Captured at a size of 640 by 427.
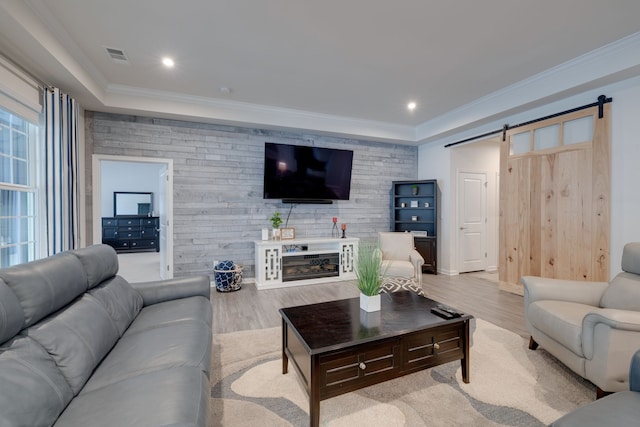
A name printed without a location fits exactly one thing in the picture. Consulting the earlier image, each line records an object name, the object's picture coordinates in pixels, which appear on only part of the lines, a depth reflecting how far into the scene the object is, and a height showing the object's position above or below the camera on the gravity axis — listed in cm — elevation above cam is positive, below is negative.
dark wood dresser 741 -56
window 244 +21
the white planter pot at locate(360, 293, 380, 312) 203 -66
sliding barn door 312 +16
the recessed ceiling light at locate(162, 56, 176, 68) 292 +161
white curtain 274 +43
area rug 160 -118
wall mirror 769 +27
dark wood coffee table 150 -79
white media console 430 -80
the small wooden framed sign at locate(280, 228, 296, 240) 462 -35
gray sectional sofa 101 -71
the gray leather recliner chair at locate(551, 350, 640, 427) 102 -77
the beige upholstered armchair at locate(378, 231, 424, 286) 368 -63
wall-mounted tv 445 +65
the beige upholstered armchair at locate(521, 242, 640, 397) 164 -74
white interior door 521 -18
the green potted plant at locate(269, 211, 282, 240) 453 -21
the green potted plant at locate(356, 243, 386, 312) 201 -48
